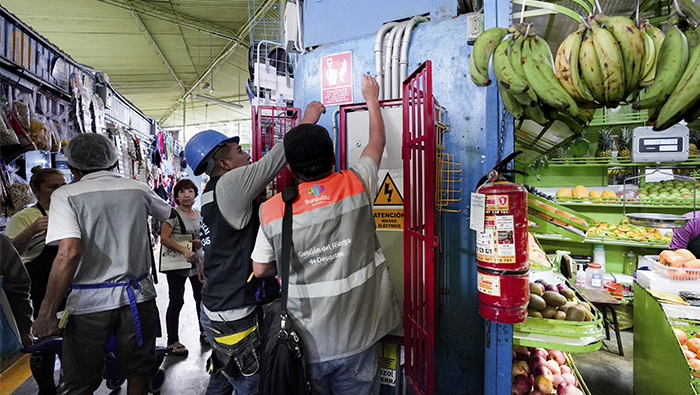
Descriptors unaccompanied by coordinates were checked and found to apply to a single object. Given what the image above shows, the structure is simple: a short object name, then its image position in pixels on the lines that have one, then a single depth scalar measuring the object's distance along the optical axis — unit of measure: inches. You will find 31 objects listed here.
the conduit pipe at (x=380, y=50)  81.4
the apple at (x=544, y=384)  73.7
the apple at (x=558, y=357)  89.7
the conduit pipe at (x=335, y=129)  85.6
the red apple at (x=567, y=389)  72.9
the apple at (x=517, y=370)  75.2
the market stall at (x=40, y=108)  103.4
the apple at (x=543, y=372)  76.7
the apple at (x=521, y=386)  71.9
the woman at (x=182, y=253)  121.7
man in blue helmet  62.9
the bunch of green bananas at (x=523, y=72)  46.3
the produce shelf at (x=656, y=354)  74.5
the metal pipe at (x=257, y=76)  106.2
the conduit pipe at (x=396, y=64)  79.4
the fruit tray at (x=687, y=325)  81.1
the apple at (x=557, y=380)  77.4
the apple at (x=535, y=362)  81.2
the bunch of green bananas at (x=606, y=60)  42.8
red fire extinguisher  51.7
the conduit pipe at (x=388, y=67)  80.4
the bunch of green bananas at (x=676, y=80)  40.4
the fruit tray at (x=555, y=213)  59.8
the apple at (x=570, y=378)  79.4
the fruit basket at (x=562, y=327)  57.2
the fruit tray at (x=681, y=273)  89.2
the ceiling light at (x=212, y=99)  393.6
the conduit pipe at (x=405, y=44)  79.0
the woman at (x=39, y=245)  91.0
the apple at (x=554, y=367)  82.1
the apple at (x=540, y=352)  86.1
